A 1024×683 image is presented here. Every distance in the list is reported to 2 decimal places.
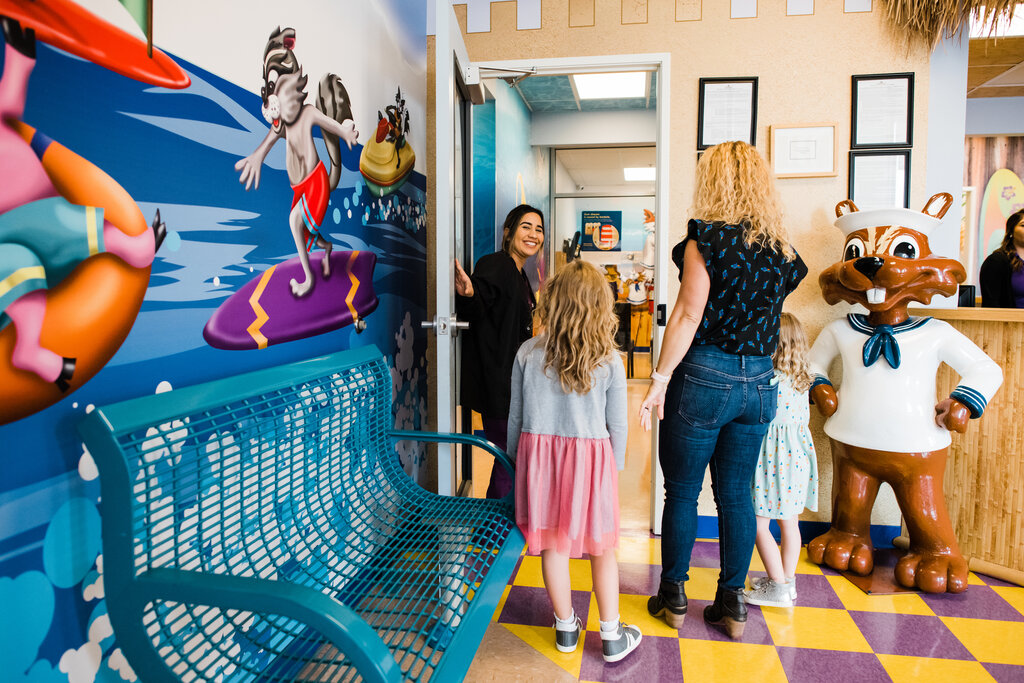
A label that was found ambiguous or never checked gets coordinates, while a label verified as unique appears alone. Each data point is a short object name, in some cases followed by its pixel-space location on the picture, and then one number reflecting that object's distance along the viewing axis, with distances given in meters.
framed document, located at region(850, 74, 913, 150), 2.59
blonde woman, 1.83
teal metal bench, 0.94
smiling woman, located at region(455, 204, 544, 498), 2.36
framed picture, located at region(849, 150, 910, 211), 2.62
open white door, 1.87
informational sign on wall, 7.10
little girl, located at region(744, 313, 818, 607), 2.15
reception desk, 2.34
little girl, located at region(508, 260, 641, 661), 1.71
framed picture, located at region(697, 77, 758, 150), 2.66
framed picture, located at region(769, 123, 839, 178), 2.64
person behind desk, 2.75
